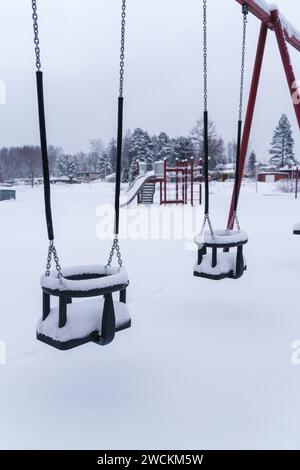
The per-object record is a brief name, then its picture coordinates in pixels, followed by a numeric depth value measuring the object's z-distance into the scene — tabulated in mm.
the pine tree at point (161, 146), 48750
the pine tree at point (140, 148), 43531
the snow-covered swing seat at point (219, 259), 2725
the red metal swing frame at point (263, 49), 3744
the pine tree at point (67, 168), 59469
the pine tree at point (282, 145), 52281
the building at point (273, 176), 41531
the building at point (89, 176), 59531
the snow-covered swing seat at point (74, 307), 1683
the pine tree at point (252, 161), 59219
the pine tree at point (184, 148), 38300
